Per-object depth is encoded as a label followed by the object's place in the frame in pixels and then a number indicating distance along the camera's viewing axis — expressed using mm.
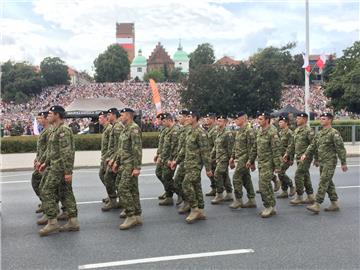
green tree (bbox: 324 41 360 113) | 37250
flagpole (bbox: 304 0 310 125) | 22942
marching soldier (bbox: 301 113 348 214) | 8867
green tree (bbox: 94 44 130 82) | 119562
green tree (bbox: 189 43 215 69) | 123812
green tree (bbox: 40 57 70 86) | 114188
